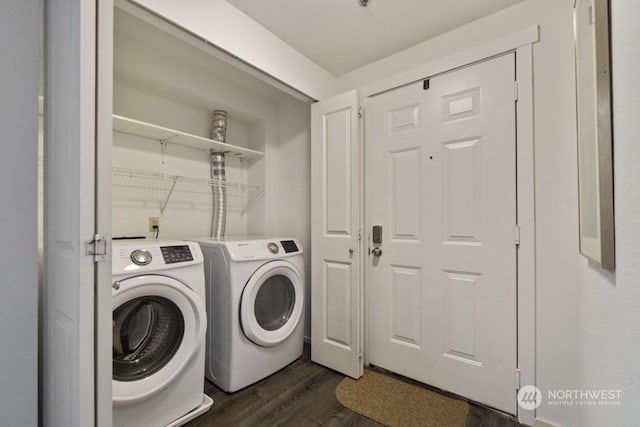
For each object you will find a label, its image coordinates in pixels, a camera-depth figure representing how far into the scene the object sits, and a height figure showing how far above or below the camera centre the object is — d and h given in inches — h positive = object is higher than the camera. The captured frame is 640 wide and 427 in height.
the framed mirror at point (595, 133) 27.7 +9.6
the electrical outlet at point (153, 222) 85.7 -1.5
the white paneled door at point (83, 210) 33.0 +0.9
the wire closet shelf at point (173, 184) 80.8 +11.0
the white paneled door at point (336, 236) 79.7 -5.8
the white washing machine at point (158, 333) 53.1 -24.6
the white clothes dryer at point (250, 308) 70.9 -25.2
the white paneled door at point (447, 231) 63.7 -3.9
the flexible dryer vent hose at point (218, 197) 98.7 +7.0
